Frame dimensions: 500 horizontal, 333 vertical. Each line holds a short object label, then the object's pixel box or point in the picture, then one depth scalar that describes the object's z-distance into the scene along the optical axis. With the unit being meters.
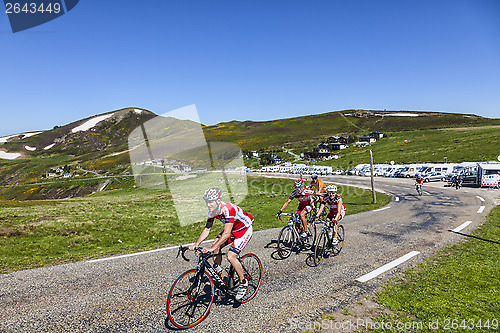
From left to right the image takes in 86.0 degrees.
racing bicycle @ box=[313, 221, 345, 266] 9.34
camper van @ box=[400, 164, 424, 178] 61.55
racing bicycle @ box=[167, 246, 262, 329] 5.65
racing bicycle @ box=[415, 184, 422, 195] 33.81
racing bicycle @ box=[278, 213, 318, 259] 9.91
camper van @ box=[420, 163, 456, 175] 56.19
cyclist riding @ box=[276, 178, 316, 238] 10.41
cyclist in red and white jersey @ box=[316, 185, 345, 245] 10.34
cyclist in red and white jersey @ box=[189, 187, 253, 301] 6.02
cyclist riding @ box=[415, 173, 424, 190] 33.56
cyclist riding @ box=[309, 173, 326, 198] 11.01
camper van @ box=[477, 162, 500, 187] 38.76
